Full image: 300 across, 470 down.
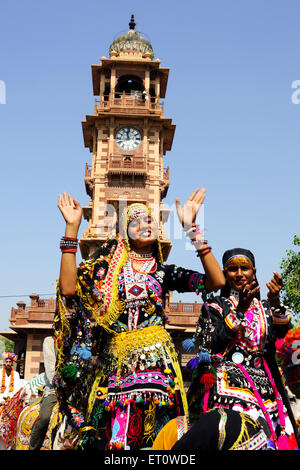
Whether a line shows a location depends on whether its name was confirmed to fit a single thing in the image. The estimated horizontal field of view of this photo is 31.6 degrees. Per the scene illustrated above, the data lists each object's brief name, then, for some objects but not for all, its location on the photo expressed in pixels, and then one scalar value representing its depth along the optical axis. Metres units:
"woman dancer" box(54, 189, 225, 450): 3.69
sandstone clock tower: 32.31
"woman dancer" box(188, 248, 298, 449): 3.52
